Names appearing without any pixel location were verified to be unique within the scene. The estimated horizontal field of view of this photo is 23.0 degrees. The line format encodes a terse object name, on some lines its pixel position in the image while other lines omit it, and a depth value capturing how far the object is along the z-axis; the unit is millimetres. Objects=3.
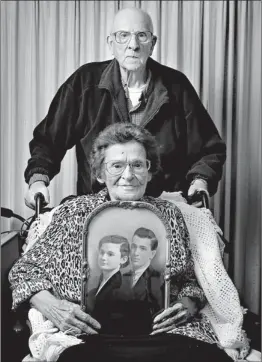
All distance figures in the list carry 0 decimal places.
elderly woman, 1855
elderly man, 2510
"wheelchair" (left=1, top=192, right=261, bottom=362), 2100
